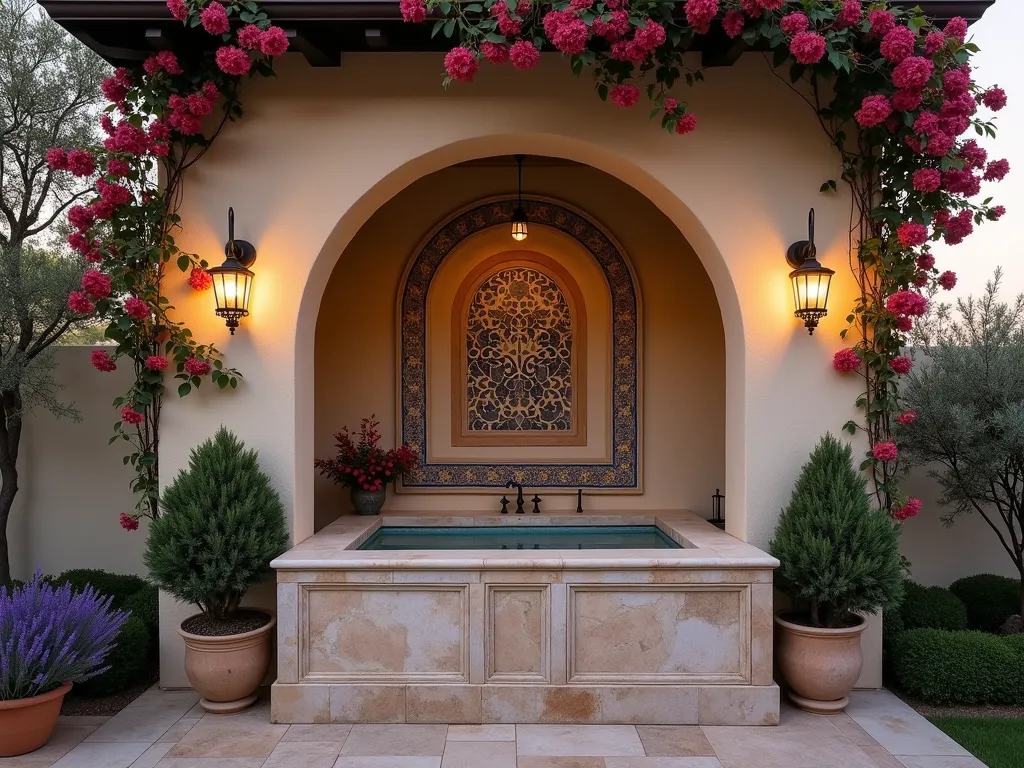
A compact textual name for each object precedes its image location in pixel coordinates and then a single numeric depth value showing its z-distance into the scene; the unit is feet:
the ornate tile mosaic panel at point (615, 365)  19.47
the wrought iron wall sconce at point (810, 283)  13.78
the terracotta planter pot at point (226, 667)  13.23
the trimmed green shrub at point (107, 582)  16.96
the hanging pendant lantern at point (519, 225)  18.51
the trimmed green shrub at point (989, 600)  16.90
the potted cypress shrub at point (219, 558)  13.05
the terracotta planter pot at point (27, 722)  11.72
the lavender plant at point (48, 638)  11.68
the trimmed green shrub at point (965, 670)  14.20
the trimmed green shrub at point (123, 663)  14.38
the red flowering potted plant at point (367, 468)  18.15
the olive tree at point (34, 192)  16.15
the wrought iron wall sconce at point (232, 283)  13.78
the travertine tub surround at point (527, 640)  13.09
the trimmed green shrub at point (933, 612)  15.94
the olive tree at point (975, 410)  15.61
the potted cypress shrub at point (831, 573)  13.03
